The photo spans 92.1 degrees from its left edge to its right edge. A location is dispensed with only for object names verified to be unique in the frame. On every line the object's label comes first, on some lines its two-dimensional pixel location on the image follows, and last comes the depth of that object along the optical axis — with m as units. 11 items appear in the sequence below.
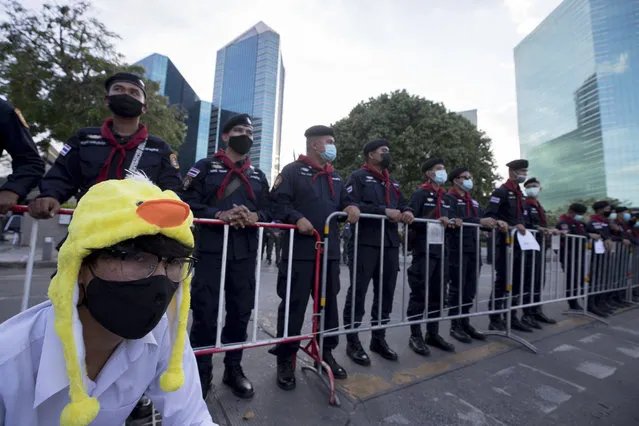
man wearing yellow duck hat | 0.84
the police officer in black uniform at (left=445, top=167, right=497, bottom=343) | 3.99
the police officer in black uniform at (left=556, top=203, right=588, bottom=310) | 5.14
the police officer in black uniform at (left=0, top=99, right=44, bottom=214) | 2.08
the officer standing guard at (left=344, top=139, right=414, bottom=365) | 3.23
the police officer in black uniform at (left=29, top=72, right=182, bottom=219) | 2.27
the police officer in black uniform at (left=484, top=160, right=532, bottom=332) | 4.52
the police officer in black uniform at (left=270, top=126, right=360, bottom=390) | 2.74
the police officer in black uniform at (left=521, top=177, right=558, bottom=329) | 4.76
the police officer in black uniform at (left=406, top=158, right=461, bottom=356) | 3.51
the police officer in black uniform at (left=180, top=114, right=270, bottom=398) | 2.38
